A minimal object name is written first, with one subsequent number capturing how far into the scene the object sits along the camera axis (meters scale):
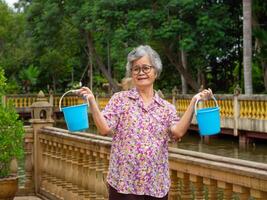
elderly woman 2.95
